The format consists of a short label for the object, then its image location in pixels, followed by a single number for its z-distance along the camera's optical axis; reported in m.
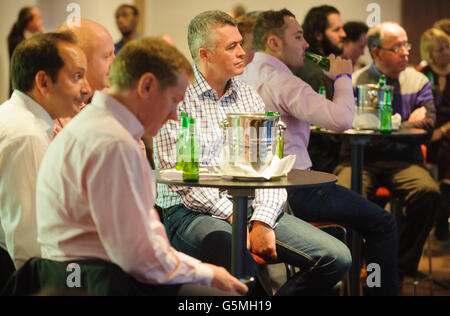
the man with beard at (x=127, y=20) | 6.90
